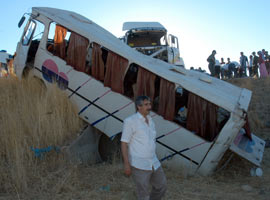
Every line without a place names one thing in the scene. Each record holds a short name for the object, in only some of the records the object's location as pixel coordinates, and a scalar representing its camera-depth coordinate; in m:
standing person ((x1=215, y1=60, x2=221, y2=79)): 17.39
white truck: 13.94
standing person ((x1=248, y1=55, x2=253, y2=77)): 18.30
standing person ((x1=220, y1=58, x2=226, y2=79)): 19.39
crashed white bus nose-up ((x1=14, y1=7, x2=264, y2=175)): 6.02
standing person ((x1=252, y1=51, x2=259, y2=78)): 17.94
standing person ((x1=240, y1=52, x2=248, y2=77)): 18.11
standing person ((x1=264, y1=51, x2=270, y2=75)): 17.61
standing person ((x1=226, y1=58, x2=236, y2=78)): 18.69
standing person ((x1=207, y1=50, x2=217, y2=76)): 17.08
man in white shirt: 3.84
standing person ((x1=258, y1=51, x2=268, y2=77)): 17.09
